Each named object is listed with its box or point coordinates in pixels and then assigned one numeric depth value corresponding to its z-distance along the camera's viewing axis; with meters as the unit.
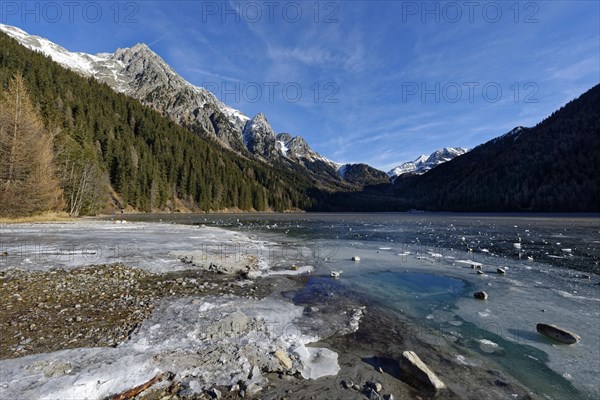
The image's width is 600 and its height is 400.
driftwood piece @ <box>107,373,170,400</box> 4.62
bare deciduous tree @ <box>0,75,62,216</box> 33.12
